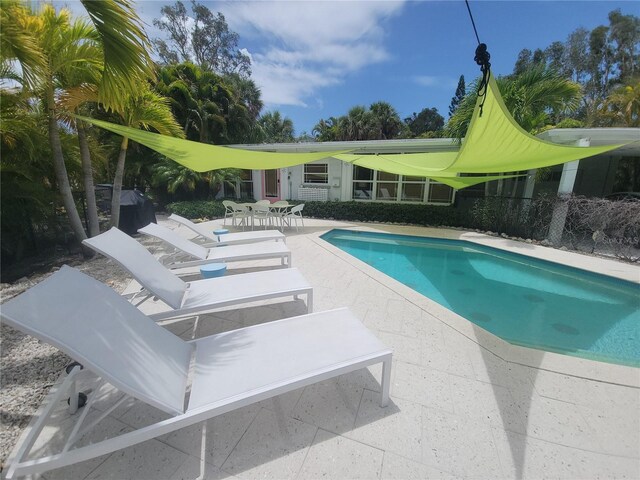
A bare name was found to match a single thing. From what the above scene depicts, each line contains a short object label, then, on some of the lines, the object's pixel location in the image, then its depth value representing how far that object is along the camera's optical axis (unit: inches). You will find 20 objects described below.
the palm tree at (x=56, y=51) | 147.6
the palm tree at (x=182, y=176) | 446.9
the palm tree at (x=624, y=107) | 498.9
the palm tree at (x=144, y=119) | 212.4
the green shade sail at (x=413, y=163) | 258.8
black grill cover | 292.8
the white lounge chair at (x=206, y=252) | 169.2
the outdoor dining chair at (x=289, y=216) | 361.5
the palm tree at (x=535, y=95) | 269.9
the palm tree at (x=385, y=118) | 857.5
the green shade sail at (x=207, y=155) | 172.2
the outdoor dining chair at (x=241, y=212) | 356.8
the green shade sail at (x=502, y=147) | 138.2
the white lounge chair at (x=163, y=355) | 54.9
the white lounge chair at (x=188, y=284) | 104.4
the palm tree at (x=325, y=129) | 980.6
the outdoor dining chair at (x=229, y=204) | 356.1
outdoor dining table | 349.1
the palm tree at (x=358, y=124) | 853.2
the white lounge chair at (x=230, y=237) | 225.5
